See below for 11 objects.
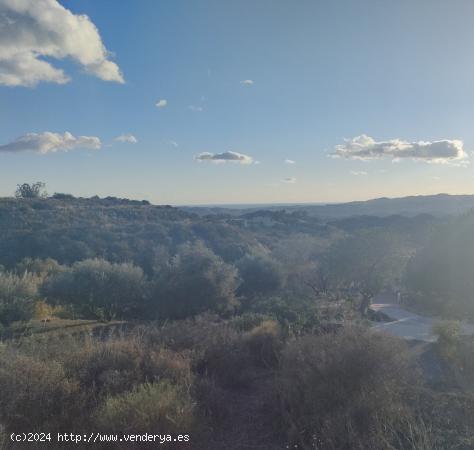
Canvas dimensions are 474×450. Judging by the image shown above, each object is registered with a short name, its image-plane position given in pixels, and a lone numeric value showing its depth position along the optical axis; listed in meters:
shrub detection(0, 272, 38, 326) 13.66
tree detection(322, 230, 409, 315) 21.78
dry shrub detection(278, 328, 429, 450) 4.43
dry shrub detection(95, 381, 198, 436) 4.53
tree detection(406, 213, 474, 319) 9.62
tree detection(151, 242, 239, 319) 18.45
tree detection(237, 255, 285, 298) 25.06
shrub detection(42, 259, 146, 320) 17.89
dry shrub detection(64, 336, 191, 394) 5.61
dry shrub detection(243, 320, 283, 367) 8.12
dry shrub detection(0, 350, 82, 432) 4.83
